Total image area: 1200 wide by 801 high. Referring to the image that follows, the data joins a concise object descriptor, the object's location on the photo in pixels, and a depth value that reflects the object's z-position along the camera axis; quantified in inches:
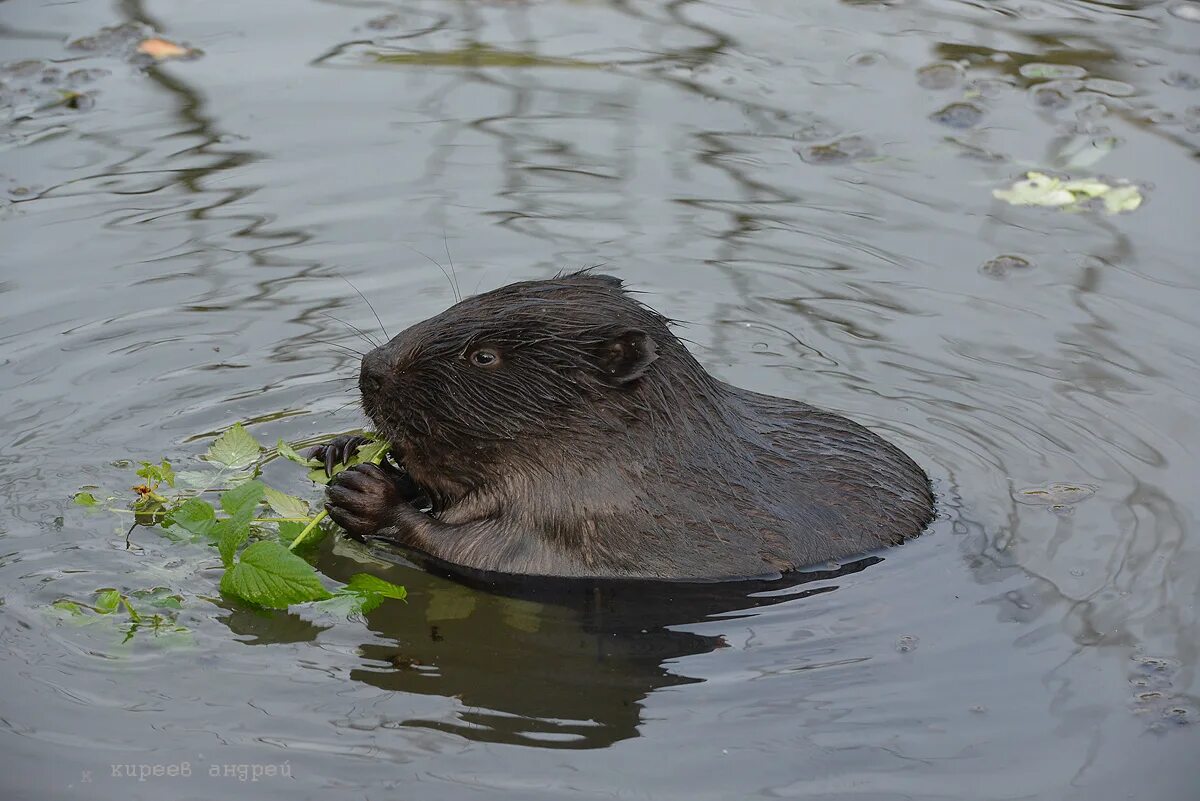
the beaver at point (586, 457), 416.5
